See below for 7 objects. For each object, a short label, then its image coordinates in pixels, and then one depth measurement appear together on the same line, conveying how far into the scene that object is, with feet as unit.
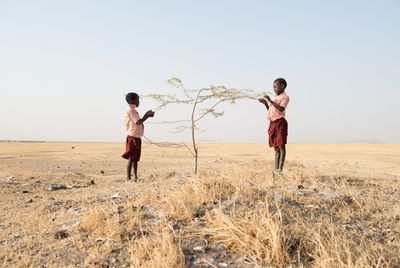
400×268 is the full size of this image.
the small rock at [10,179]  34.01
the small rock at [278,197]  16.53
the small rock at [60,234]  14.89
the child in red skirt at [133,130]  31.50
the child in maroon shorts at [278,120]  27.40
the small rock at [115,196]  21.32
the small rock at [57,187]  30.25
